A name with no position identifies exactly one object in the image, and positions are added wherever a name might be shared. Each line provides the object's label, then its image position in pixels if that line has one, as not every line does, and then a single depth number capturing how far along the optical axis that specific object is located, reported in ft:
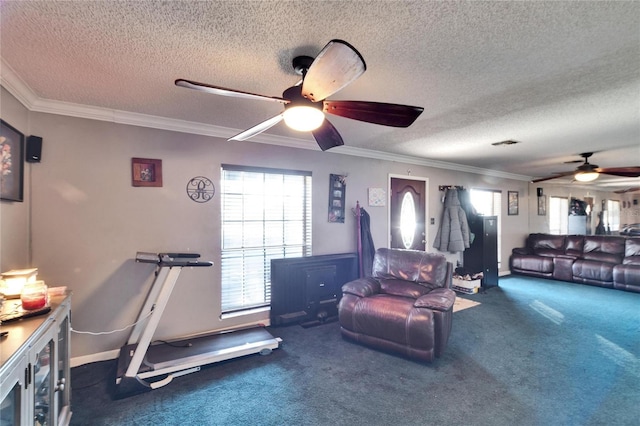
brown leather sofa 17.38
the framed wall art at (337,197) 13.65
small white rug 14.17
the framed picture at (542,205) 24.44
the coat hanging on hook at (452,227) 17.60
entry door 16.30
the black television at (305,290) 11.82
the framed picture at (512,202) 22.17
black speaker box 7.92
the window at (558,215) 26.05
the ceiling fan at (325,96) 4.17
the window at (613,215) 33.53
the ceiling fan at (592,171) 13.50
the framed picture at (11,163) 6.50
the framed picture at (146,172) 9.44
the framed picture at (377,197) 15.11
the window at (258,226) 11.27
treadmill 7.60
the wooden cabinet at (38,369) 3.67
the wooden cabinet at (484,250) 17.67
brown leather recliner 8.71
